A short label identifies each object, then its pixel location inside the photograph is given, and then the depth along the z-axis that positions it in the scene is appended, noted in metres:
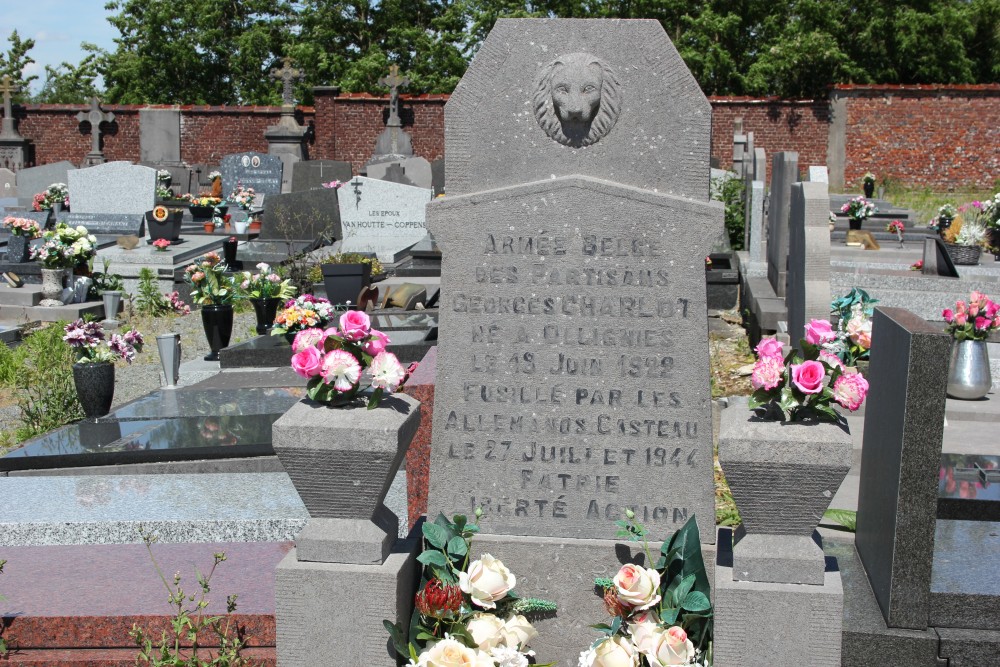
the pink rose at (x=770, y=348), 3.28
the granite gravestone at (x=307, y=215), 16.78
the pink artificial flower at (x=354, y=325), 3.52
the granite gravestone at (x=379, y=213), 15.83
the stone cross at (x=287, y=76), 30.25
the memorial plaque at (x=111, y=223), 17.49
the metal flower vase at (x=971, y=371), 7.90
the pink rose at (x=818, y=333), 3.43
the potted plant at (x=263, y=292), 10.65
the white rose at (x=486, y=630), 3.28
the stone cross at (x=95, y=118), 31.73
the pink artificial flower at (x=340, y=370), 3.37
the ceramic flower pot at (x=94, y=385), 7.58
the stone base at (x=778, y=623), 3.09
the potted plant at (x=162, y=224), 16.49
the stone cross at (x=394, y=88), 29.89
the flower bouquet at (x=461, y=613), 3.22
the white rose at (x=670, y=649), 3.13
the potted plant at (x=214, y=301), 10.26
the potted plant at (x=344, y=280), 11.92
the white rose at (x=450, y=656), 3.12
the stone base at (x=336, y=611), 3.36
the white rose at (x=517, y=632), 3.36
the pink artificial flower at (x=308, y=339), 3.52
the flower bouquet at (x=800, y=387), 3.16
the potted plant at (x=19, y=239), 14.41
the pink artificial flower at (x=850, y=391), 3.16
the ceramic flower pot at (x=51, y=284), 12.91
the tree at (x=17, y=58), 46.26
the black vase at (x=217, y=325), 10.24
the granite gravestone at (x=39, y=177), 25.02
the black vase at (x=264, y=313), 10.66
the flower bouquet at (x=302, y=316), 8.98
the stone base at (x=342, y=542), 3.37
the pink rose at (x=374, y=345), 3.55
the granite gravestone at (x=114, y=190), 17.98
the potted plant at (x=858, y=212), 16.94
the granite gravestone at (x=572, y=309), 3.71
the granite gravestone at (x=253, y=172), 24.41
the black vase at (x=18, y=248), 14.41
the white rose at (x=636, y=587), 3.25
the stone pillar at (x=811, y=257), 8.16
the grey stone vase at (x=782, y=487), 3.05
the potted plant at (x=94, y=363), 7.60
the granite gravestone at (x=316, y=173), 22.84
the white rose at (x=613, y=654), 3.15
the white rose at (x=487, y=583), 3.36
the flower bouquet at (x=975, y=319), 7.75
